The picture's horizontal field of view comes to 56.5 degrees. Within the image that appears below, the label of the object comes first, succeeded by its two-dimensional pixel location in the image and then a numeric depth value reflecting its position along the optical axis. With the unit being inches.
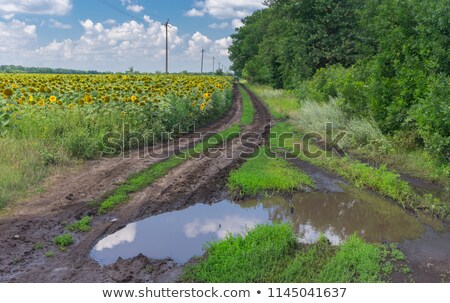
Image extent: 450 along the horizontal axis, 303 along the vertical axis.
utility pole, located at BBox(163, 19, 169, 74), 1660.9
